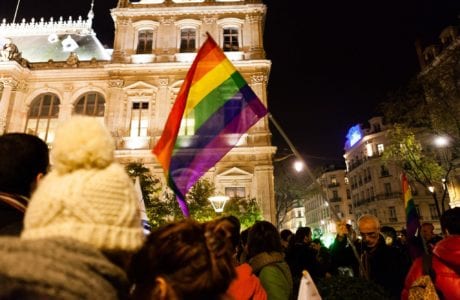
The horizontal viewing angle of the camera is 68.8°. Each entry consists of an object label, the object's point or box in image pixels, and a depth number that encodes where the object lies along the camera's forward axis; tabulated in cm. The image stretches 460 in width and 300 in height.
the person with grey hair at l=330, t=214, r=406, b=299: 451
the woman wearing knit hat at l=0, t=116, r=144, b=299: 97
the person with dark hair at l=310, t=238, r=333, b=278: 625
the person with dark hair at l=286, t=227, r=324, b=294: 542
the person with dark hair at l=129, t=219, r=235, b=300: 142
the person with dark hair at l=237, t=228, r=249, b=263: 557
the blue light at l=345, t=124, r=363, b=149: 6032
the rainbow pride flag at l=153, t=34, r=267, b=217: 486
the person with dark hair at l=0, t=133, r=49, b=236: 167
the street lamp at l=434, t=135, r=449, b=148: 1936
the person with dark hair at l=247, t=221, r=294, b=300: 321
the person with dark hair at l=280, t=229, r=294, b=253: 718
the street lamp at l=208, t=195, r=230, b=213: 1405
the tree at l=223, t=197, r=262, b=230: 1577
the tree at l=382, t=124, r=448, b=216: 2105
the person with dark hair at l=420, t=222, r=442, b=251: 624
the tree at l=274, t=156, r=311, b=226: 3588
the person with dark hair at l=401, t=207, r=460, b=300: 285
